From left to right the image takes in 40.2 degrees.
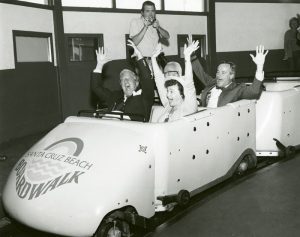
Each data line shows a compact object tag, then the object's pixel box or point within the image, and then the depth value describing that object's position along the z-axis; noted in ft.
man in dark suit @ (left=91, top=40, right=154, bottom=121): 11.41
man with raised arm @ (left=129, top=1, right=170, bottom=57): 15.28
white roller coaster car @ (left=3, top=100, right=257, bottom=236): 7.60
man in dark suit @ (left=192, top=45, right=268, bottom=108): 11.77
